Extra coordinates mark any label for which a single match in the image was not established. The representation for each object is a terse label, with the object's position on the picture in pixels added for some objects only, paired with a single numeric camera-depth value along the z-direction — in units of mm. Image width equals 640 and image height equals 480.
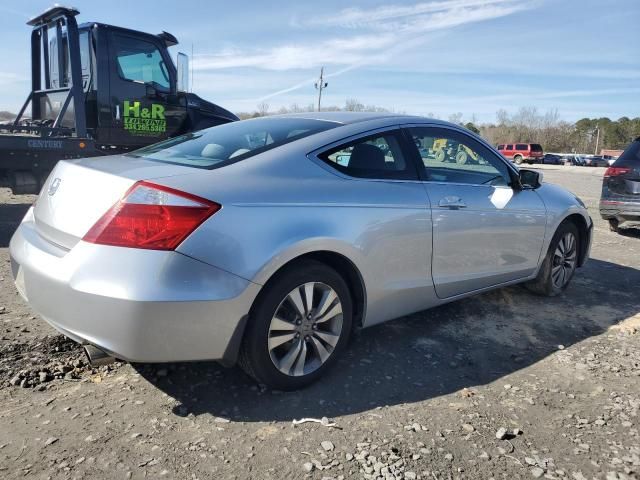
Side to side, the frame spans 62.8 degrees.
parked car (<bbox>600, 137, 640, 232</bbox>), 7719
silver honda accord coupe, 2375
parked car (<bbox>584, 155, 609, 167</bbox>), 59256
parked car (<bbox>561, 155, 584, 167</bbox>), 60125
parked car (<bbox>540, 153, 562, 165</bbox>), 59688
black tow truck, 6945
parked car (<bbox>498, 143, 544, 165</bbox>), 53438
